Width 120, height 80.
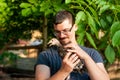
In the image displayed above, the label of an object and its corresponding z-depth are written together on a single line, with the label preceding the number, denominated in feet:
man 5.64
